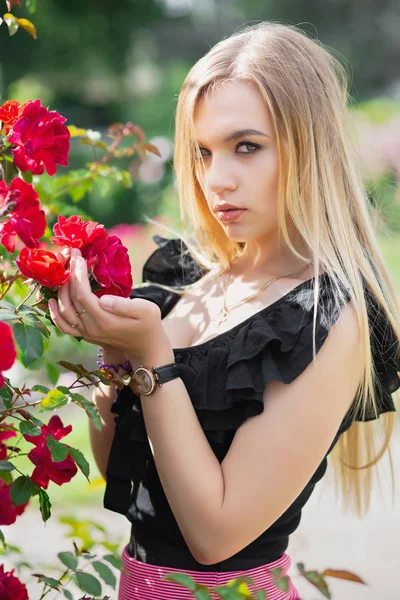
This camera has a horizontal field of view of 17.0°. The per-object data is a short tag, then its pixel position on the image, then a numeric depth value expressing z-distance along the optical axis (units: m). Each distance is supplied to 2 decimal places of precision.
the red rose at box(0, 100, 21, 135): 1.29
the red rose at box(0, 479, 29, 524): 1.37
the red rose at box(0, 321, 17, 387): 1.08
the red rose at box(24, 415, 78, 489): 1.33
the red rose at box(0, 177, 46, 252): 1.21
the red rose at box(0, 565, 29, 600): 1.33
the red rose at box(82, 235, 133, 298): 1.31
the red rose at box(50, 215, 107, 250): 1.31
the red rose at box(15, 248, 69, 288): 1.26
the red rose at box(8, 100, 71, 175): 1.27
